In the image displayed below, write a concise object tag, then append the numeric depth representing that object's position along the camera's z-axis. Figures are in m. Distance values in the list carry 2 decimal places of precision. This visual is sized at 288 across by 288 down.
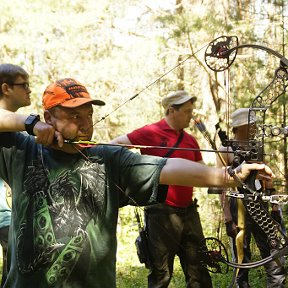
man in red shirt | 4.26
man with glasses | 3.83
